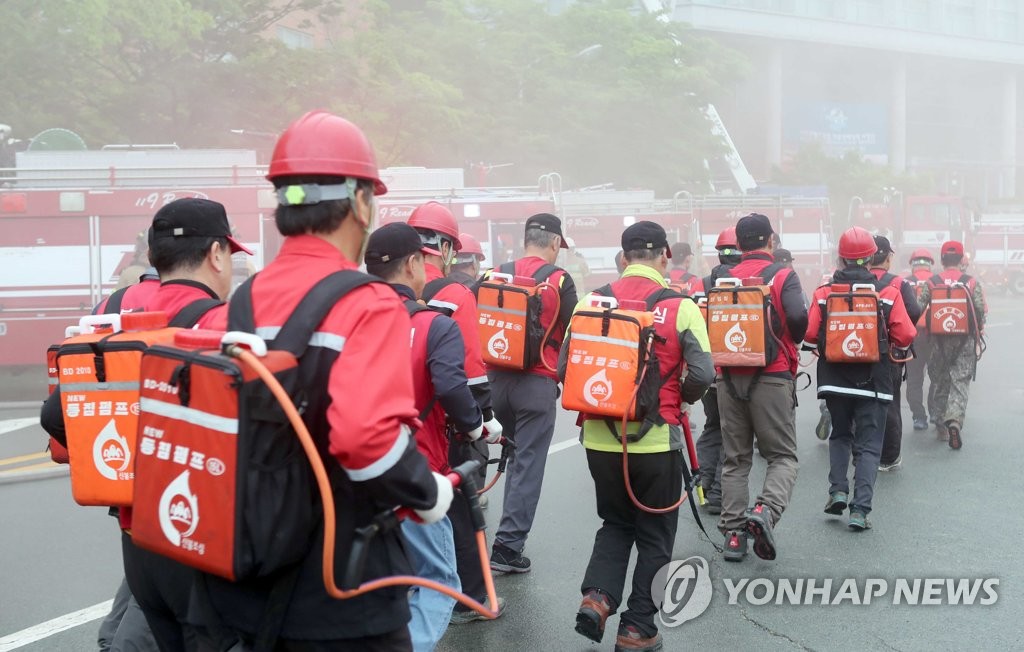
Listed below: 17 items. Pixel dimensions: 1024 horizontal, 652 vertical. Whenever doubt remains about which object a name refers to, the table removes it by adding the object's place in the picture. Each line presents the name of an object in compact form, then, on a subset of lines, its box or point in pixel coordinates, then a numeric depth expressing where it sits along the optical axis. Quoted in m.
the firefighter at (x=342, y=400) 2.28
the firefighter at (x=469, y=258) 6.71
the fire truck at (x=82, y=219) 14.03
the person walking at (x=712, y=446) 7.52
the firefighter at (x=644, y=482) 4.79
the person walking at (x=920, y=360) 10.86
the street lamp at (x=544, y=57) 28.30
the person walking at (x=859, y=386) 7.11
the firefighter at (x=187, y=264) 3.32
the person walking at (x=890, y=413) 8.08
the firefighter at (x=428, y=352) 4.41
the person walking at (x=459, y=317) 4.92
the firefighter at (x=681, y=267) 10.68
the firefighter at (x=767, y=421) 6.34
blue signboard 56.41
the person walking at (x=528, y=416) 6.01
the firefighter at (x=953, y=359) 10.01
